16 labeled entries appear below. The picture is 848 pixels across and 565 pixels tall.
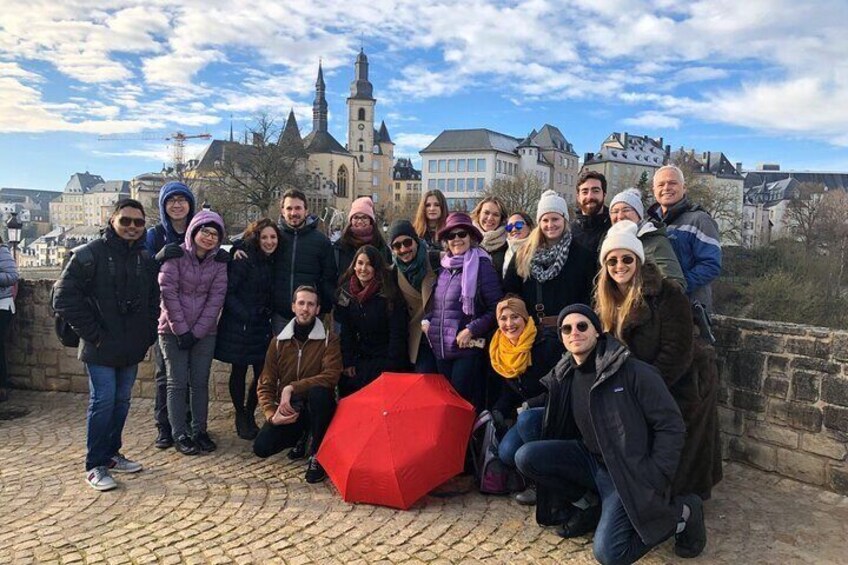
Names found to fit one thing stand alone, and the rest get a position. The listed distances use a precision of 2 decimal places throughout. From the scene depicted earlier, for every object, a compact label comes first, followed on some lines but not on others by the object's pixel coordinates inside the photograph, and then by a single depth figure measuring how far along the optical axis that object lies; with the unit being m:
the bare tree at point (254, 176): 45.06
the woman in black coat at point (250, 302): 5.74
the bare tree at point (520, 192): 48.72
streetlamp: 24.09
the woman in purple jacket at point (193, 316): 5.45
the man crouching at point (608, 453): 3.61
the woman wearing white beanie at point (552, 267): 4.90
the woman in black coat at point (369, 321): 5.45
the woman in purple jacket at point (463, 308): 5.08
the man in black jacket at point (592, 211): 5.37
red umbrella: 4.36
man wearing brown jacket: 5.21
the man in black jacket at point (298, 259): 5.91
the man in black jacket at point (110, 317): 4.83
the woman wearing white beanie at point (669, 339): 4.01
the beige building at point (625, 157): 95.12
